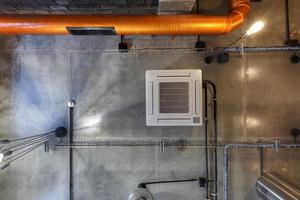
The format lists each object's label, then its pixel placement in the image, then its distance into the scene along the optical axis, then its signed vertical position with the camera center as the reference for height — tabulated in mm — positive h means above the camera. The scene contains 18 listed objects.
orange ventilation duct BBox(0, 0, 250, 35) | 2771 +998
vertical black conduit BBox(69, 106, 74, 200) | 3162 -530
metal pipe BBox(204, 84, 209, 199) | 3129 -436
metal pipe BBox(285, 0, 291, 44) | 3139 +1156
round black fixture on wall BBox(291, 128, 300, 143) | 3088 -344
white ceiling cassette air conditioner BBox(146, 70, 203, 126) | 2768 +98
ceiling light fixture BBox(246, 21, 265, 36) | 2544 +877
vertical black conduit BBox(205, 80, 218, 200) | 3123 -335
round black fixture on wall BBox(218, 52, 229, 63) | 3100 +651
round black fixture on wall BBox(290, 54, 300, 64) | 3092 +623
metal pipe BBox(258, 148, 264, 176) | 3152 -740
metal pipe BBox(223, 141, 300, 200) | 2992 -519
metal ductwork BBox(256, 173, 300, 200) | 2510 -942
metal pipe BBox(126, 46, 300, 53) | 3059 +764
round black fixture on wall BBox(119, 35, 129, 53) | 3129 +808
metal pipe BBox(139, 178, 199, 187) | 3152 -1013
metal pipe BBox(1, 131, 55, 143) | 3185 -402
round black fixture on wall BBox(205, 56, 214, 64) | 3142 +633
